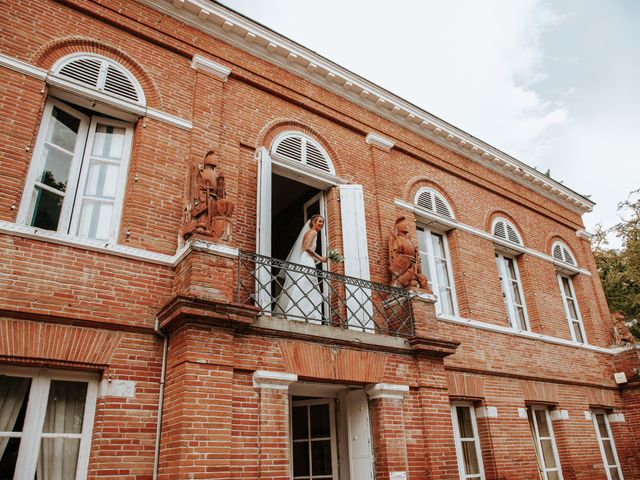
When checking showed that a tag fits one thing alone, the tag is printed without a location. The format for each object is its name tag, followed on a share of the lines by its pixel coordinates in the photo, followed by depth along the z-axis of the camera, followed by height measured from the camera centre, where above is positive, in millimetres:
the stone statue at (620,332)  12828 +2922
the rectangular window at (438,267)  9992 +3718
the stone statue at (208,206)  6246 +3162
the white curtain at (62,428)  5215 +517
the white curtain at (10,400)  5137 +802
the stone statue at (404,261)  8219 +3145
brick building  5500 +2418
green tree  15672 +5771
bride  7480 +2721
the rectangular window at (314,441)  7340 +386
